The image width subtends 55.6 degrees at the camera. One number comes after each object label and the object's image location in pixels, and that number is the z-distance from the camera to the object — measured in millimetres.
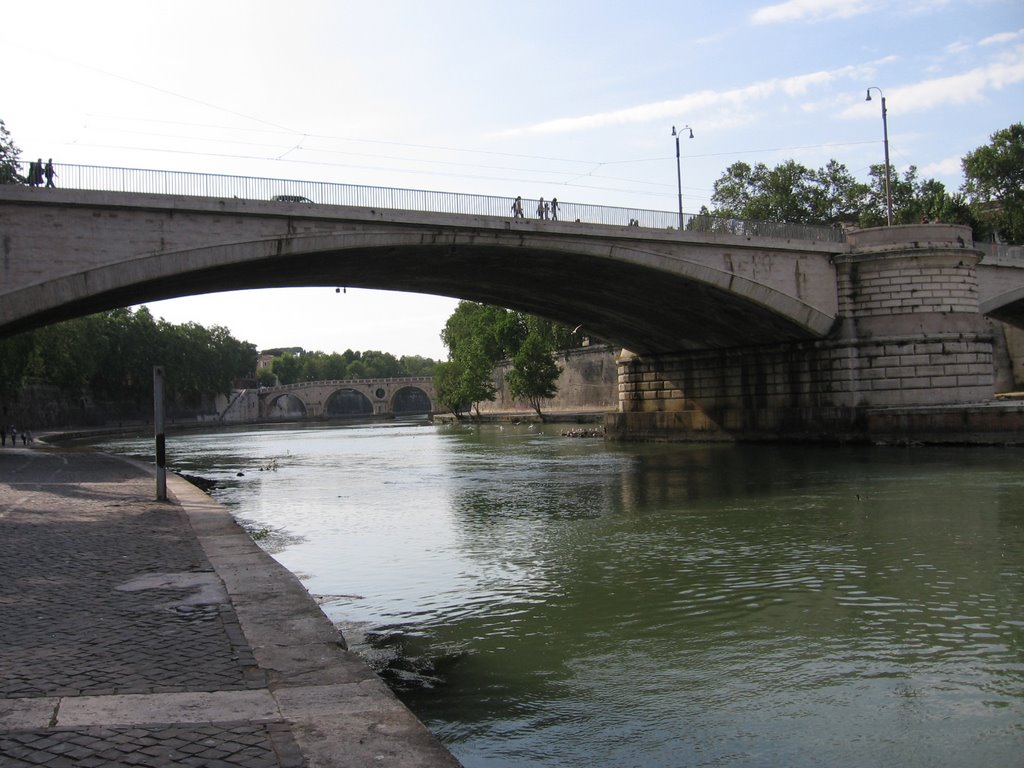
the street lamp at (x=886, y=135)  35375
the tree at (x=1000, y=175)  62094
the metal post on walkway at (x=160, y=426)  13406
